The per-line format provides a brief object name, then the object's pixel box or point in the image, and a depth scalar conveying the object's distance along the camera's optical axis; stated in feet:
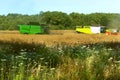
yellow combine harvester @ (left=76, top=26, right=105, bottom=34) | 206.72
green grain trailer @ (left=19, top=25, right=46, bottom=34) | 167.74
